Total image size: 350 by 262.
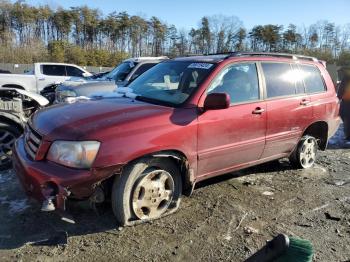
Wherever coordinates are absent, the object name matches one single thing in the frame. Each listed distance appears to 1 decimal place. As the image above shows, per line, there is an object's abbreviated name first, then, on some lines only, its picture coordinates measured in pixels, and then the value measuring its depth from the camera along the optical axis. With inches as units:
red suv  140.8
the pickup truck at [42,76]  632.4
